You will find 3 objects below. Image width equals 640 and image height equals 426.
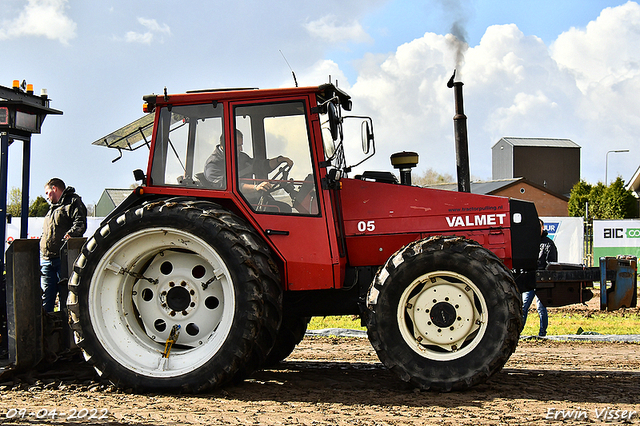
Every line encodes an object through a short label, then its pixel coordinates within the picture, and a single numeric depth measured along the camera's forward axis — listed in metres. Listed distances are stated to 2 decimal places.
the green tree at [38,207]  42.91
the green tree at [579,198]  39.05
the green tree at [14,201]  37.54
